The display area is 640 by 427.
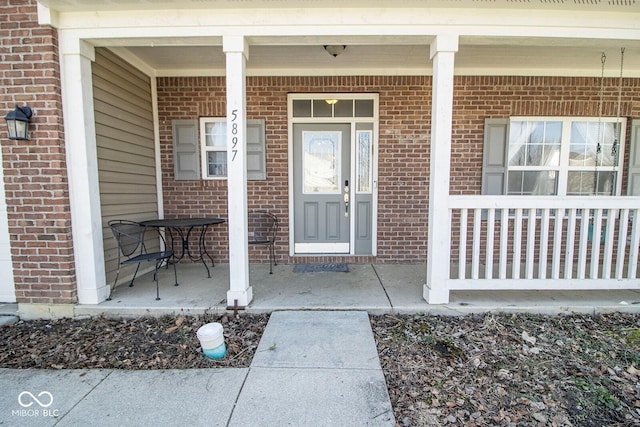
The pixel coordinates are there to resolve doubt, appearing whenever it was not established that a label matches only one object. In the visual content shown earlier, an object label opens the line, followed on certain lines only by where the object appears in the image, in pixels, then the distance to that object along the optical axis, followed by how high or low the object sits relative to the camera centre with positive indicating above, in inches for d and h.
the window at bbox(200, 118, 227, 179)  173.5 +25.8
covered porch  110.5 +32.4
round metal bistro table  166.9 -28.3
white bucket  88.3 -42.9
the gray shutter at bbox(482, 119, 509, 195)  169.9 +17.8
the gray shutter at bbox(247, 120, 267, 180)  171.6 +21.6
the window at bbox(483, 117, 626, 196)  171.3 +18.5
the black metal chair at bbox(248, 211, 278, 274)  175.3 -21.3
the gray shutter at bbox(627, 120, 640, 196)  168.9 +15.3
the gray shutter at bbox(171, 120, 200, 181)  172.2 +22.8
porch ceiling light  132.1 +61.5
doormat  162.8 -43.5
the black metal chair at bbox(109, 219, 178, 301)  127.3 -23.3
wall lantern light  105.6 +23.8
